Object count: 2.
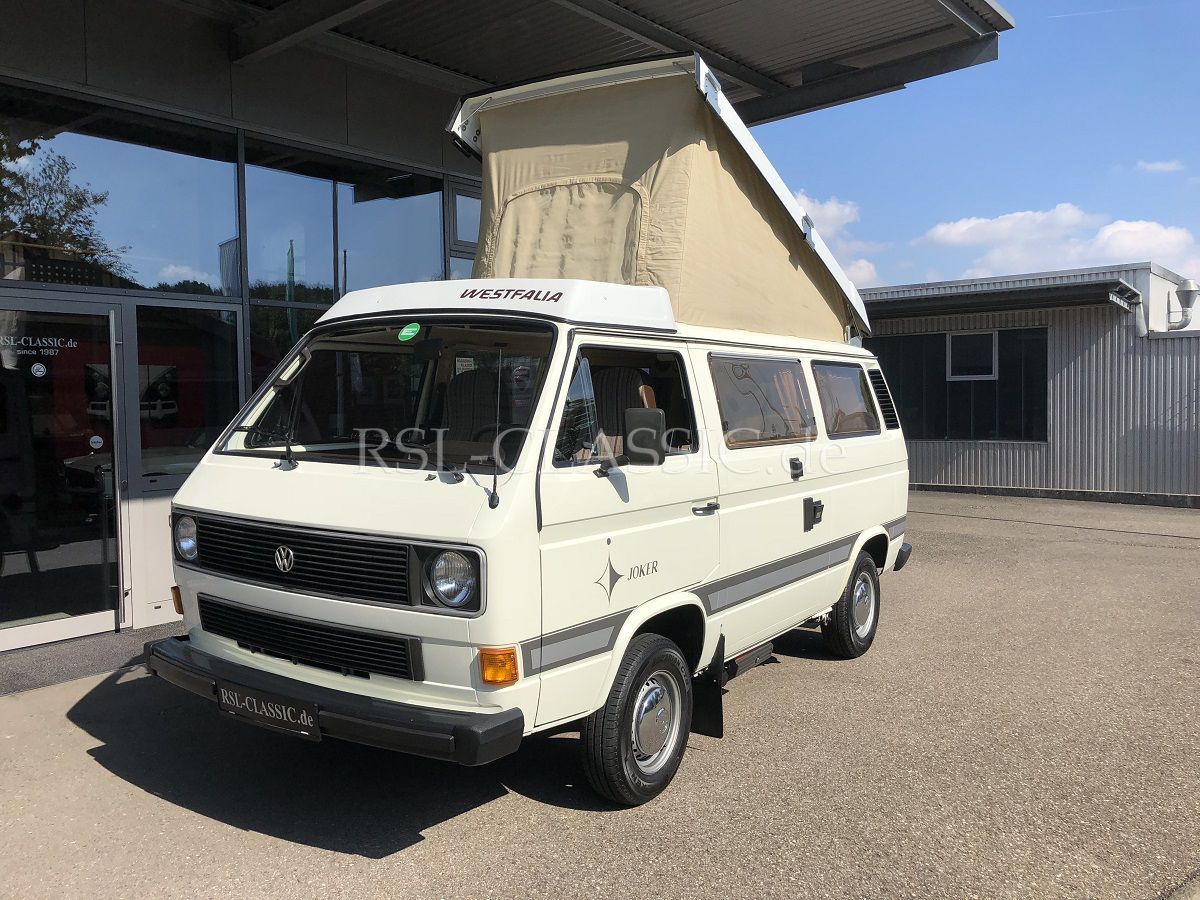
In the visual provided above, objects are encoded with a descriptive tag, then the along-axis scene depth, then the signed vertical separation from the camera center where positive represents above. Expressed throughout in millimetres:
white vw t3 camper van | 3582 -228
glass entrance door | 6797 -291
